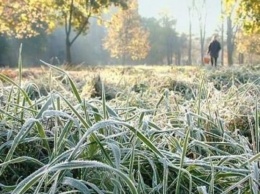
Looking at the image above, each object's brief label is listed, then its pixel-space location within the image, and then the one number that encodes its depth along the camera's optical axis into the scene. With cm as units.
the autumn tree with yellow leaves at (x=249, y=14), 1073
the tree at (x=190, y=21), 4475
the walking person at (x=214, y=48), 1545
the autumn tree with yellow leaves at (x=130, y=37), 4292
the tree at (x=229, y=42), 2550
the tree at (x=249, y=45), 3878
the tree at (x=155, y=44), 5343
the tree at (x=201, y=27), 4256
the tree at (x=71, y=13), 1666
